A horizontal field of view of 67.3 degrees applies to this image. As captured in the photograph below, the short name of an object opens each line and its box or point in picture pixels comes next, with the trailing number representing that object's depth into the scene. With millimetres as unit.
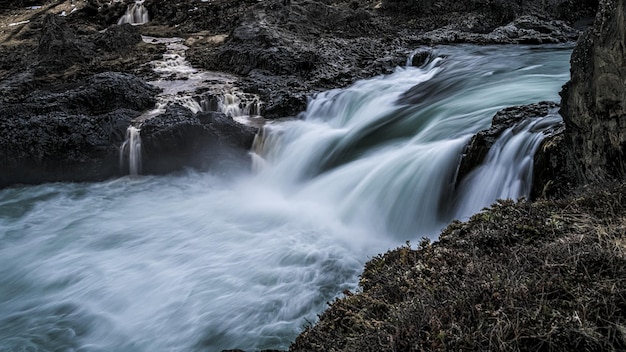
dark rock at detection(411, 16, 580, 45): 16969
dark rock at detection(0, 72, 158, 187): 11742
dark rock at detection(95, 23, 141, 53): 19547
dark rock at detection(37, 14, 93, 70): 17594
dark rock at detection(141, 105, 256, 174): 11930
